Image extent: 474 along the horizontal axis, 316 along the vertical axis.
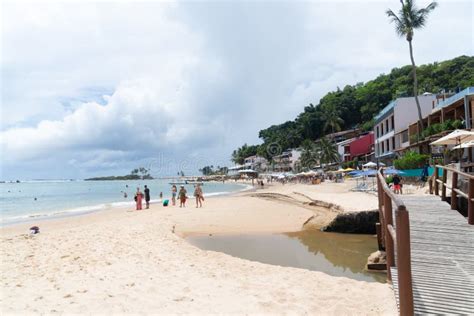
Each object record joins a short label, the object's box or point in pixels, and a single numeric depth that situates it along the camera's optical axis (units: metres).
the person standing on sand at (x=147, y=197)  26.08
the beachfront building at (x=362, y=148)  61.94
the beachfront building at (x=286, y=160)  99.86
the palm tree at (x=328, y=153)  73.69
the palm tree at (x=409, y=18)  33.81
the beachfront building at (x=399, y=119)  41.44
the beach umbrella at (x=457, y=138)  14.11
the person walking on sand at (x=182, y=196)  25.20
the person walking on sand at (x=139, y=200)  25.61
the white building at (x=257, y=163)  123.44
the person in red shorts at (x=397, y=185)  20.31
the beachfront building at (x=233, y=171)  130.12
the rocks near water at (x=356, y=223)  13.48
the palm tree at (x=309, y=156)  81.88
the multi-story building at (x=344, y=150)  72.94
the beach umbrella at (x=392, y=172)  25.36
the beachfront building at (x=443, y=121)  27.08
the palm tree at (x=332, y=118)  90.31
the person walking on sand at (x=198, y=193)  25.55
